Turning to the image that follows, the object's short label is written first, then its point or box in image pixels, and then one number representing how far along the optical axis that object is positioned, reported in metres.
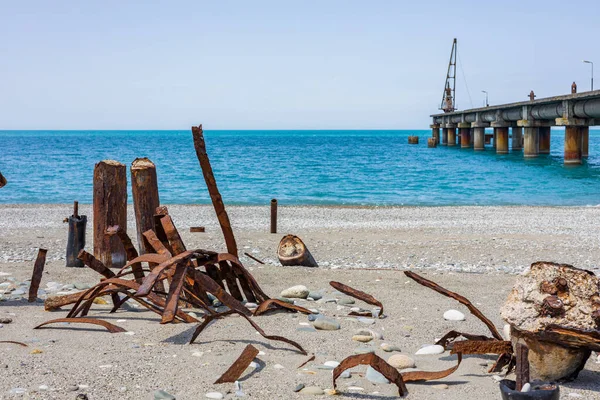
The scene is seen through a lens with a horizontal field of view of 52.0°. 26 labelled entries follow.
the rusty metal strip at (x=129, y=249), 5.10
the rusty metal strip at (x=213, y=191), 4.69
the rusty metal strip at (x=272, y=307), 4.64
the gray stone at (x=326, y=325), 4.52
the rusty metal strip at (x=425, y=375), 3.44
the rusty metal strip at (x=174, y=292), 3.67
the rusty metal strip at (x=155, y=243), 4.64
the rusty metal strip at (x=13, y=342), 3.87
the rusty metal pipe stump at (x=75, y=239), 7.79
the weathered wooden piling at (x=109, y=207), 7.63
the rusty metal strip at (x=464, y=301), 4.09
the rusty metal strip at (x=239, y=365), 3.36
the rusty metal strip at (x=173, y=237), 4.61
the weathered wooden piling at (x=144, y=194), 6.81
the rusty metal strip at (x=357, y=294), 4.98
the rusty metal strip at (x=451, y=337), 3.98
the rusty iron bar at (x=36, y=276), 5.32
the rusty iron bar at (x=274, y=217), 12.16
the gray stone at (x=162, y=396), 3.10
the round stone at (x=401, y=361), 3.75
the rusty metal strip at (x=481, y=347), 3.56
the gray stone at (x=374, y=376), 3.46
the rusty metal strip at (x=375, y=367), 3.21
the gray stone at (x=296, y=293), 5.61
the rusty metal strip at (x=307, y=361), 3.65
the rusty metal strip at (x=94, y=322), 4.21
